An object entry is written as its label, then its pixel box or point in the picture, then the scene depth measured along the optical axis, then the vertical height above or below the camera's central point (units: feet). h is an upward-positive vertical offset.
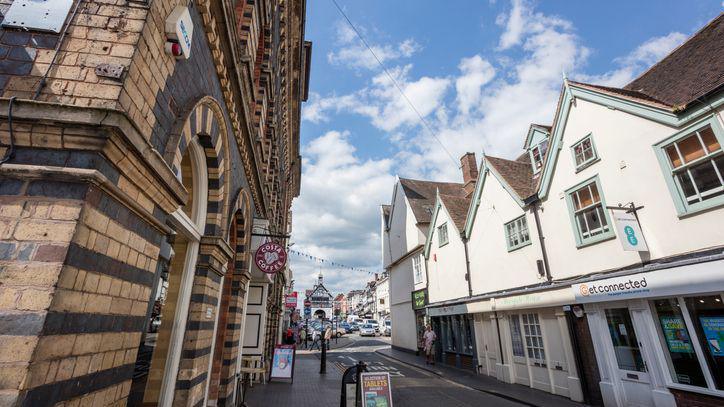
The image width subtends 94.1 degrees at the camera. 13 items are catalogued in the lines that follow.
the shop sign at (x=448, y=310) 47.39 +2.28
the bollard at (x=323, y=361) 44.22 -4.15
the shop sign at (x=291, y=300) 101.50 +8.23
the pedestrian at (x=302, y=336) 98.58 -2.43
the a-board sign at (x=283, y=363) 36.45 -3.57
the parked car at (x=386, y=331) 134.92 -1.62
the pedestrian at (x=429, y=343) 53.57 -2.52
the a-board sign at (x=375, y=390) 19.60 -3.49
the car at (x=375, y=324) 143.03 +1.17
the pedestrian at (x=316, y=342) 87.56 -4.02
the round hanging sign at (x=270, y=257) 24.99 +5.02
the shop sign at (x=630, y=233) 24.82 +6.34
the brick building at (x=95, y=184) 6.07 +3.06
